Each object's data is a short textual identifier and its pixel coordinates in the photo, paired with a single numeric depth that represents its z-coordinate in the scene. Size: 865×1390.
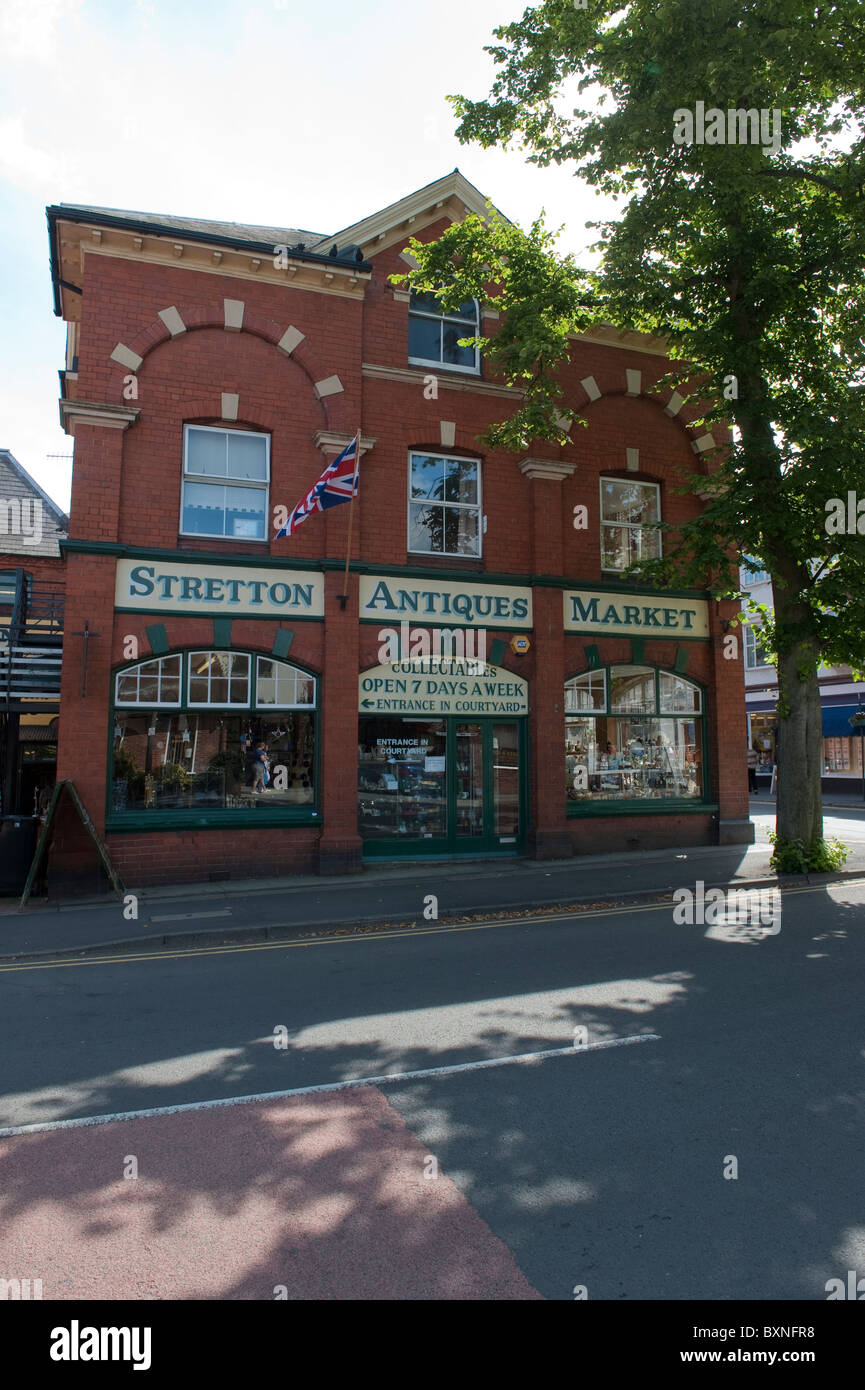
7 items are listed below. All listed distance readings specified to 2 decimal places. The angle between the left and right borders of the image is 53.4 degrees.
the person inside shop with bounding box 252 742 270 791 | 13.64
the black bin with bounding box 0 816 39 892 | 11.90
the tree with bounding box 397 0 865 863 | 10.76
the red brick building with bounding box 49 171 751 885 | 13.07
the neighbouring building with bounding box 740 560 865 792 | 33.12
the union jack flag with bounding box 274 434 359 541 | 12.46
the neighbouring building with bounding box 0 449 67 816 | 12.95
